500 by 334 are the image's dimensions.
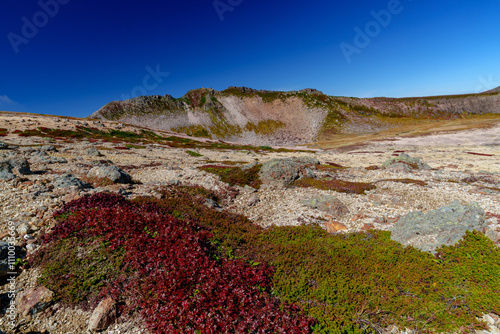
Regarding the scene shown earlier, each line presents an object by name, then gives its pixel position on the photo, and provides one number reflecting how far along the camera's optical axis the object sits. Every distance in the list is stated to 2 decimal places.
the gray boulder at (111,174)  17.56
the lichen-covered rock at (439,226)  9.99
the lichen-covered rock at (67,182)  13.92
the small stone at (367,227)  13.06
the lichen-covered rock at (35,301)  6.20
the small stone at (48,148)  34.45
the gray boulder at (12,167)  14.67
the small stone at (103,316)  5.96
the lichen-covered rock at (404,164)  30.98
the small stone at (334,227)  12.83
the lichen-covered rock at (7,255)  7.17
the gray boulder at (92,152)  34.94
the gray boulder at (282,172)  21.84
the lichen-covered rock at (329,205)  15.36
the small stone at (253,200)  17.39
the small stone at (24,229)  8.77
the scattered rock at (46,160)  24.19
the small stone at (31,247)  8.09
